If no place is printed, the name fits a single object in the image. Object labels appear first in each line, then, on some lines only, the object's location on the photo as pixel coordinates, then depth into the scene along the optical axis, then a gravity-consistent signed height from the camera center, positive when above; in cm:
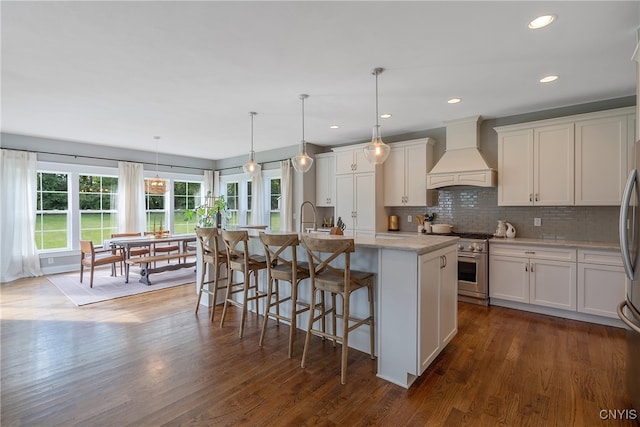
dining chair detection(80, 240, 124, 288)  488 -80
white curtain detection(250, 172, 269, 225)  712 +27
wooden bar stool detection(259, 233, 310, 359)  266 -57
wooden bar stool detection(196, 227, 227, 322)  353 -51
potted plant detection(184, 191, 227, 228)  635 -1
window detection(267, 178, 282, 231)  696 +19
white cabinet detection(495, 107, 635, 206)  343 +61
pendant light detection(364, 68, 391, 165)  296 +59
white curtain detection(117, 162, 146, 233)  659 +29
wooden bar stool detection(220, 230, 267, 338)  309 -57
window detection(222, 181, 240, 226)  796 +23
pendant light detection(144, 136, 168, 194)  553 +47
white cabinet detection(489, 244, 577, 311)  349 -80
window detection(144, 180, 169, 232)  722 +0
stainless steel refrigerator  180 -29
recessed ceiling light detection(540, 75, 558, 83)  304 +132
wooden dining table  507 -54
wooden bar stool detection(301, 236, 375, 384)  228 -57
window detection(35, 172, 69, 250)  580 +1
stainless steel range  399 -80
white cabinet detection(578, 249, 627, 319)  321 -80
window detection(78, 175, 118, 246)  625 +9
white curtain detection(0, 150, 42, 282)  527 -6
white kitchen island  222 -71
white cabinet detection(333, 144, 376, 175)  529 +88
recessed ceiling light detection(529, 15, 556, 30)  207 +131
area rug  442 -122
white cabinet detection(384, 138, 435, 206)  482 +62
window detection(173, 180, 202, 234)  779 +24
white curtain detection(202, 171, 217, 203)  820 +67
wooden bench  500 -97
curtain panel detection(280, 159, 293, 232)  634 +30
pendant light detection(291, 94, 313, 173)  359 +60
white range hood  421 +69
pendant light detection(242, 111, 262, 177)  413 +60
